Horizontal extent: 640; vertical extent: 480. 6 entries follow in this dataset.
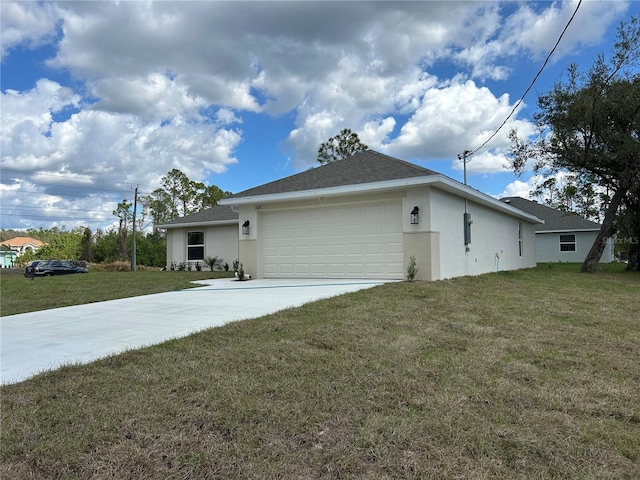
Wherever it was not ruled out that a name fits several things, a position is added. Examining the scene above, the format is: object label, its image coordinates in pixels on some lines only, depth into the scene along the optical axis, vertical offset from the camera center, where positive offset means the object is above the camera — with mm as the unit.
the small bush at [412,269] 10258 -459
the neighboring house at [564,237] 26922 +731
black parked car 23312 -620
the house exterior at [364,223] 10430 +827
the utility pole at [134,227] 27625 +2057
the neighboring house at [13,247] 57316 +1810
